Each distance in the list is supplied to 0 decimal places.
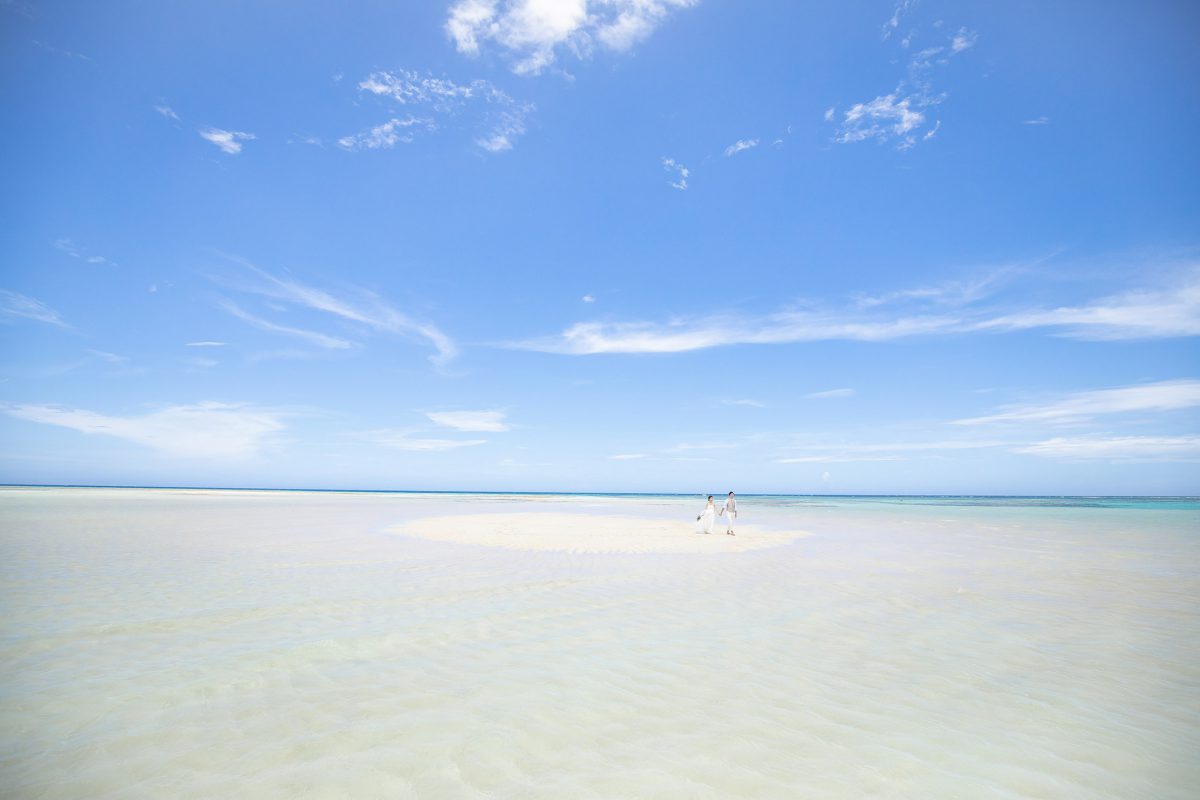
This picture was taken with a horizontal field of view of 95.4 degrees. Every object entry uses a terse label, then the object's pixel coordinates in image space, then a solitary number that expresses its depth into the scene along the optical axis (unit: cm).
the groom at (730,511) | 2806
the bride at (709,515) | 2808
